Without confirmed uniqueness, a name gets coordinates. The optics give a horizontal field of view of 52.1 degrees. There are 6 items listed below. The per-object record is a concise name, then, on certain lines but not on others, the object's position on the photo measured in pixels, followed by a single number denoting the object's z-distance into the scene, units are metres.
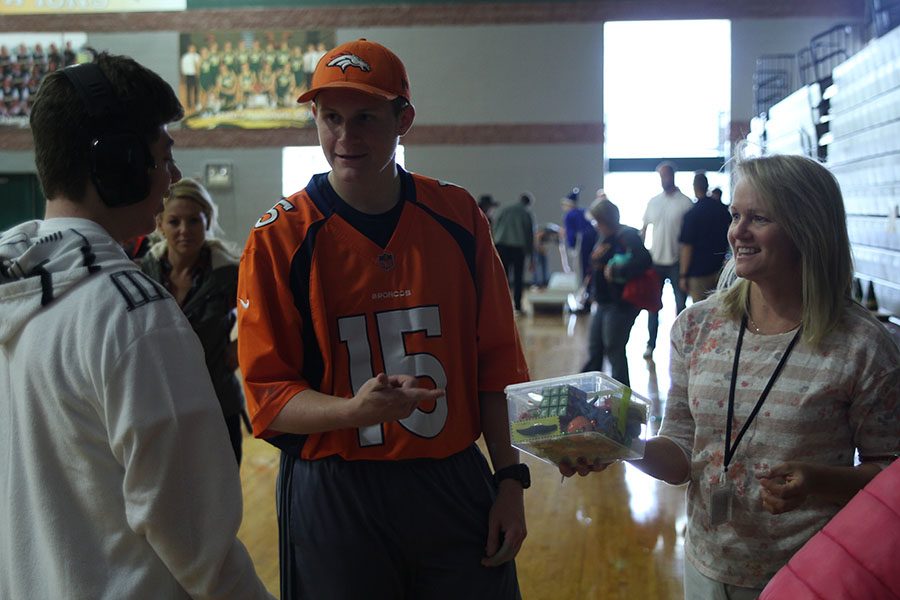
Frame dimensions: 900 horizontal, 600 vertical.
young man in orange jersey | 1.82
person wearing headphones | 1.27
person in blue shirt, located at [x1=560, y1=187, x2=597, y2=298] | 15.00
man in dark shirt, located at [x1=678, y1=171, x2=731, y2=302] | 8.59
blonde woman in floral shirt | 1.82
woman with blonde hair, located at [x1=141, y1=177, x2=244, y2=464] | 3.69
